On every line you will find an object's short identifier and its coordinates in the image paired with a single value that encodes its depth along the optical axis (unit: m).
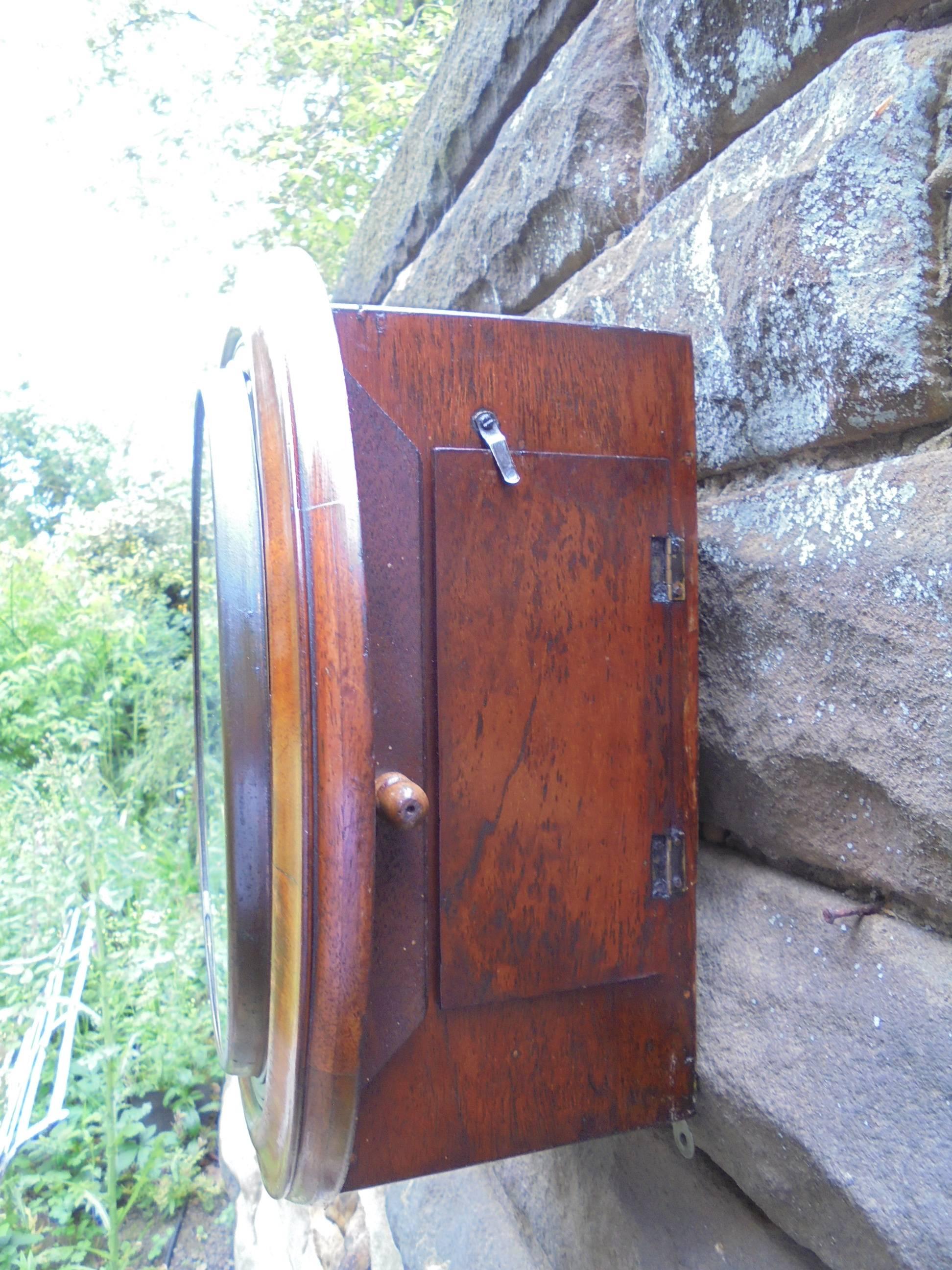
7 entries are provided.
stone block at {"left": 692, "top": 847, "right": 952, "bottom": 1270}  0.74
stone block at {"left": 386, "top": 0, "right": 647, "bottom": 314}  1.27
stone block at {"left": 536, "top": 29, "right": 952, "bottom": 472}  0.79
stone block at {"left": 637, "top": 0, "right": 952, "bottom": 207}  0.87
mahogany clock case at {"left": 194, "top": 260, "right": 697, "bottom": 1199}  0.85
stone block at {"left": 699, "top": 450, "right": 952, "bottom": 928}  0.77
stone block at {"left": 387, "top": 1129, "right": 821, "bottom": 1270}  0.98
